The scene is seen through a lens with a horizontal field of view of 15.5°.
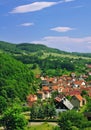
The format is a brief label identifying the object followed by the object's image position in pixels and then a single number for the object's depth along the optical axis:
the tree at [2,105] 80.76
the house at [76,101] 86.09
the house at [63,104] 78.12
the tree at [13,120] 55.53
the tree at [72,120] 50.97
